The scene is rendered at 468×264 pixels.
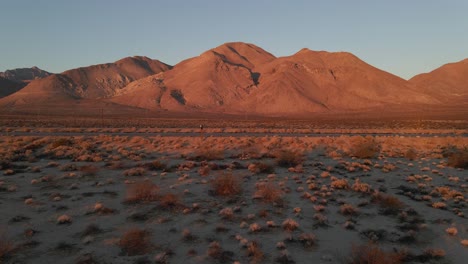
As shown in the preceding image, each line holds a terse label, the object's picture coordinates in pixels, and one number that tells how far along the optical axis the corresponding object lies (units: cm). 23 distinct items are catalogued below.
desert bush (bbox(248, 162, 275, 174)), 1903
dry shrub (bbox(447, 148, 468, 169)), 2148
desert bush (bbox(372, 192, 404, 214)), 1288
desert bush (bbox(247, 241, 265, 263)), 883
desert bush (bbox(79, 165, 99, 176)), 1766
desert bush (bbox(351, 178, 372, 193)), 1511
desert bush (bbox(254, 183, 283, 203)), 1366
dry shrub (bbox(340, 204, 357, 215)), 1249
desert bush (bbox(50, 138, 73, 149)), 2690
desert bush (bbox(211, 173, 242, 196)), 1447
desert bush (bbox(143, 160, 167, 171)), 1959
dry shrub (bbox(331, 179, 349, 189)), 1574
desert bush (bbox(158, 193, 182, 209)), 1278
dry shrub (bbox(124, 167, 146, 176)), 1789
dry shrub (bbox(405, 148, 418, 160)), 2538
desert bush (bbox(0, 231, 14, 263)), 841
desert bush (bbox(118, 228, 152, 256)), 916
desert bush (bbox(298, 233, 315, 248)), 984
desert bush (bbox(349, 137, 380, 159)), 2475
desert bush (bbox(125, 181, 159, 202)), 1335
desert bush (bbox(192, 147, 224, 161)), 2356
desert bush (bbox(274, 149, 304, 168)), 2134
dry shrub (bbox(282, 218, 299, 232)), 1085
